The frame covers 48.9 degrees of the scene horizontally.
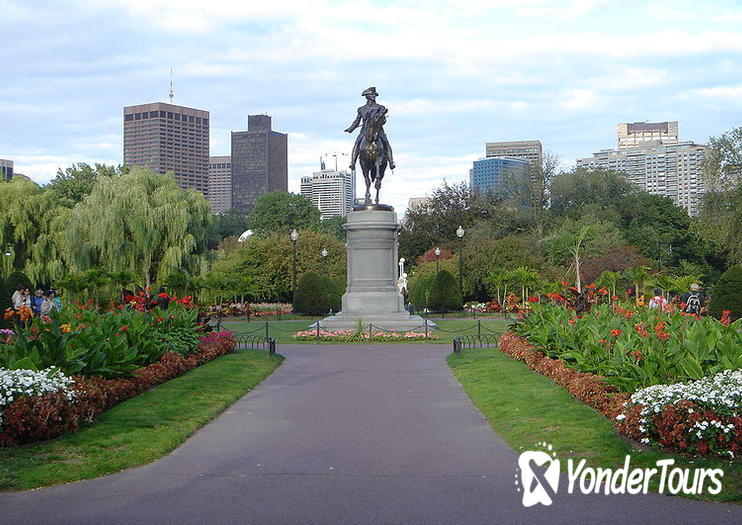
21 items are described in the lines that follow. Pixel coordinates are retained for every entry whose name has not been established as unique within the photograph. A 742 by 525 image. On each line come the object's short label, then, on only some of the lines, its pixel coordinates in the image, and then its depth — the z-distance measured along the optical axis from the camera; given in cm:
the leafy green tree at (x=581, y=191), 7262
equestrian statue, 2906
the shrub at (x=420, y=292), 4645
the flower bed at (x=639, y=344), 1022
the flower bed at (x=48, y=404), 913
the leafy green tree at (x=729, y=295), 2545
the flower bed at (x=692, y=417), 806
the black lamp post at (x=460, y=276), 4177
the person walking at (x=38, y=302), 2501
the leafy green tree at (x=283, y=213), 9238
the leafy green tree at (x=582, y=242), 5466
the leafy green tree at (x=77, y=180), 5828
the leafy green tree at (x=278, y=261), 5438
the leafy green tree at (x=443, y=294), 4328
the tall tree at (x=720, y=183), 4800
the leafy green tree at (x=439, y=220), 7106
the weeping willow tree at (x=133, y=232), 3981
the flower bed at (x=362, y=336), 2462
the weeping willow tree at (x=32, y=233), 4169
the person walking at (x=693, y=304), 2134
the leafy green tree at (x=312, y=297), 4112
